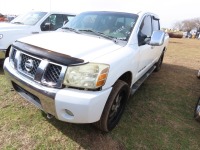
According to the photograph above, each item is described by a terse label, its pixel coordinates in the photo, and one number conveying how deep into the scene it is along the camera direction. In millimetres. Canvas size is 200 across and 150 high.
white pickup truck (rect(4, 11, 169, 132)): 2289
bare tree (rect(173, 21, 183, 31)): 78000
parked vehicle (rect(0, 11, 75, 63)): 5082
